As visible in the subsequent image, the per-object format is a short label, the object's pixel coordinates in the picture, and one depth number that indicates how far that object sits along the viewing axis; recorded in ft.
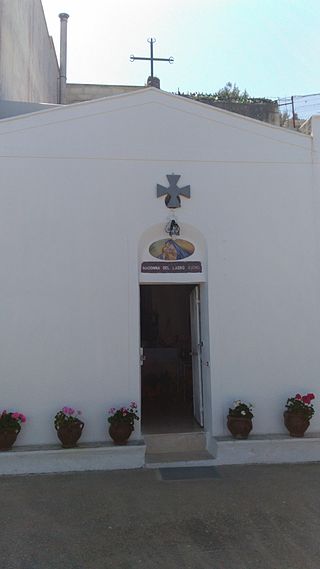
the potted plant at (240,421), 23.00
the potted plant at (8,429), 21.48
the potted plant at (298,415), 23.31
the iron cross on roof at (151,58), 38.72
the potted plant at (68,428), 21.71
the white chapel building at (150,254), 23.18
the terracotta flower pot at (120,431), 22.07
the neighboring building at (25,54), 30.37
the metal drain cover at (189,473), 21.06
